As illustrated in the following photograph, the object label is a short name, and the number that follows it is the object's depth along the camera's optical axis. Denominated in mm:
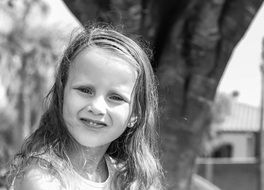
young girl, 1440
